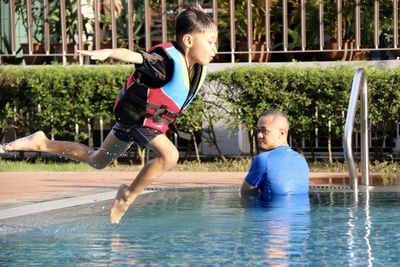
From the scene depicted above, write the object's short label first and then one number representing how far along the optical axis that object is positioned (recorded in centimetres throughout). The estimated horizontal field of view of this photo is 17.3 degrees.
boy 839
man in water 954
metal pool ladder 1097
